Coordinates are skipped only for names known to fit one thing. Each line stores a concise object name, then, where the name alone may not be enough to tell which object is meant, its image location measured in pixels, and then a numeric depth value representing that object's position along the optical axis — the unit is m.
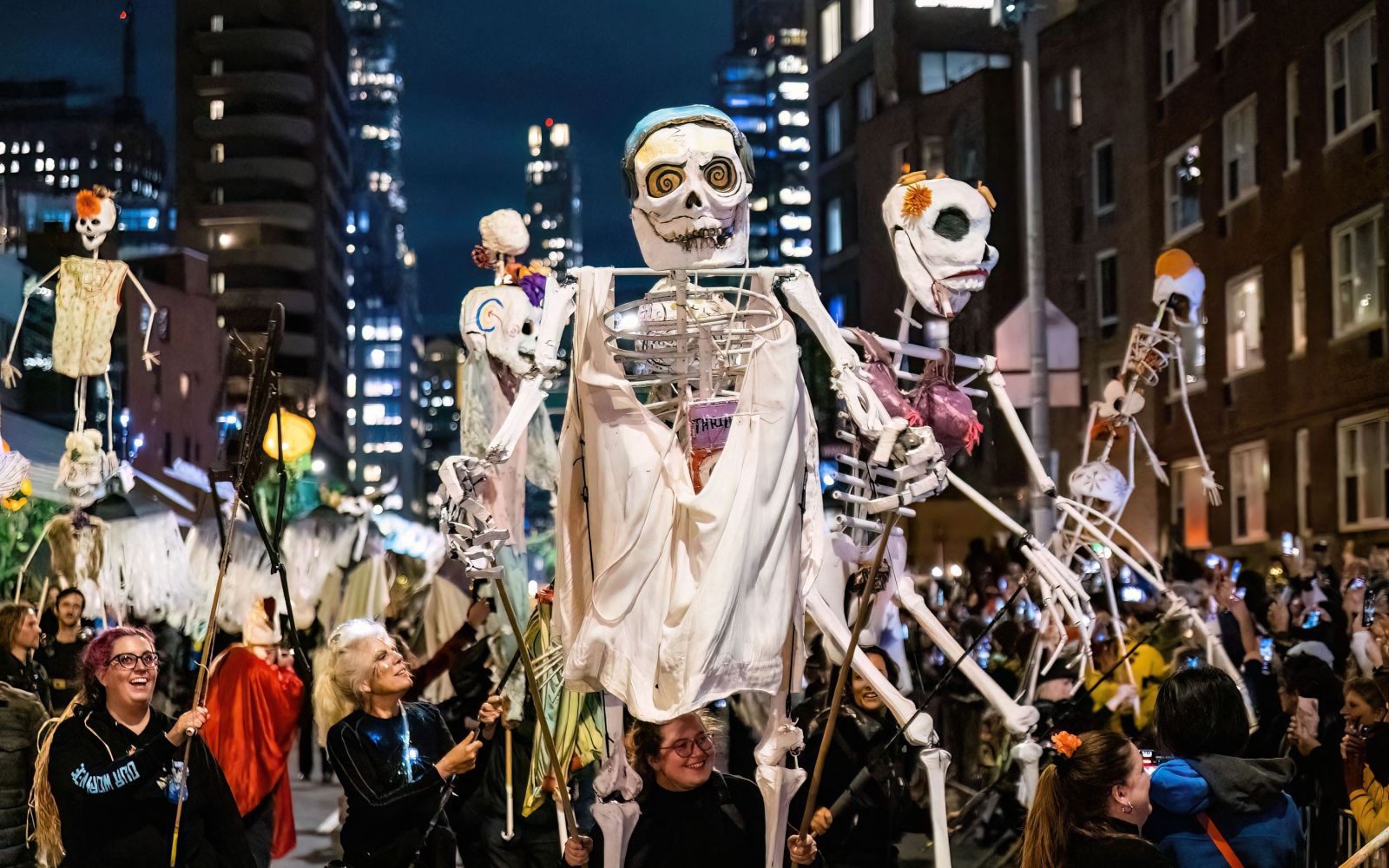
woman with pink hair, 4.69
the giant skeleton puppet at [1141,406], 7.58
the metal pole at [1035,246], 9.77
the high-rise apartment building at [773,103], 44.00
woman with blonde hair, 4.92
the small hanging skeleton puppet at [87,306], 8.93
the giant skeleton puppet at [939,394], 5.77
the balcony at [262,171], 26.95
